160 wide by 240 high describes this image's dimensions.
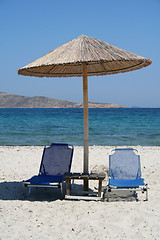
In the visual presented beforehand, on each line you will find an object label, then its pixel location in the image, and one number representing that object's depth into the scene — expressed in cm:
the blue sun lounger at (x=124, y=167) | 476
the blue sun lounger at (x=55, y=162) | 513
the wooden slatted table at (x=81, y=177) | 435
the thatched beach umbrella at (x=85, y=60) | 404
